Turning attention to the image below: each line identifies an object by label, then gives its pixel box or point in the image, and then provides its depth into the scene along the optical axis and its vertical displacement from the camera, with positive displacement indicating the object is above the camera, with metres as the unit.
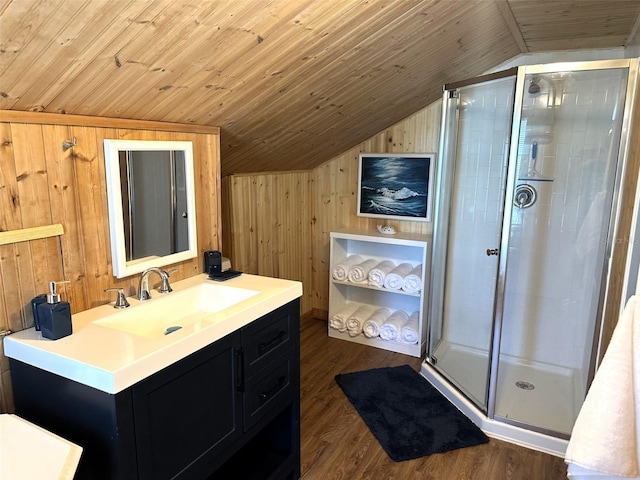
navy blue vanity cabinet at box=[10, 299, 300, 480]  1.30 -0.75
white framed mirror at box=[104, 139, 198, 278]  1.73 -0.13
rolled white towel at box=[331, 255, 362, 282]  3.59 -0.74
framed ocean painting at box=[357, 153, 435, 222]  3.43 -0.08
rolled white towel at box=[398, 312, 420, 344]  3.35 -1.13
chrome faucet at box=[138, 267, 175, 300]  1.80 -0.43
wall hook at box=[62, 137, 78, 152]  1.54 +0.09
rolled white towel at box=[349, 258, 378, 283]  3.50 -0.74
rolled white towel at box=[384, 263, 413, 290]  3.34 -0.75
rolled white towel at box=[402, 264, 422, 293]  3.29 -0.76
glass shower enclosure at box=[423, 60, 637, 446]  2.60 -0.43
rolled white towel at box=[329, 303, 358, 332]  3.62 -1.13
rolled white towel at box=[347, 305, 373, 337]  3.55 -1.12
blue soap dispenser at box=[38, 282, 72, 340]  1.41 -0.44
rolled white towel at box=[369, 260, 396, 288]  3.41 -0.73
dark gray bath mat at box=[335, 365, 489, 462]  2.38 -1.35
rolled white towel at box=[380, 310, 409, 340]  3.40 -1.11
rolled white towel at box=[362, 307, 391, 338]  3.47 -1.12
